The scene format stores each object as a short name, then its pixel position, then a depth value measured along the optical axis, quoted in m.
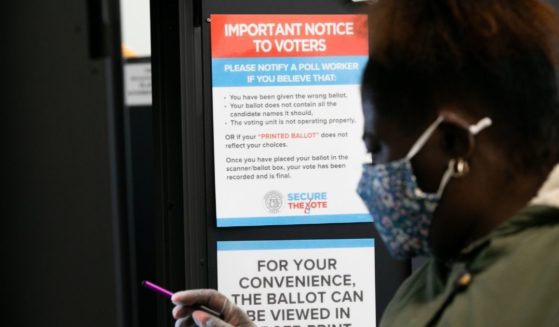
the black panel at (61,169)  1.38
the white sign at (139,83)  2.49
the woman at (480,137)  1.64
